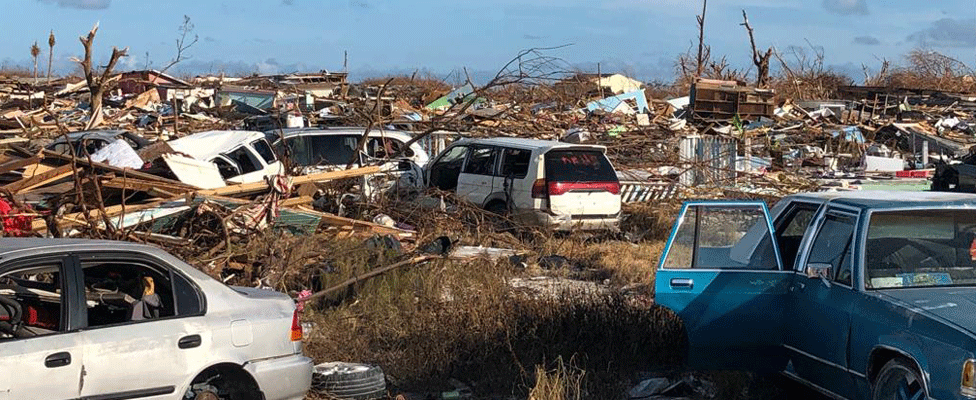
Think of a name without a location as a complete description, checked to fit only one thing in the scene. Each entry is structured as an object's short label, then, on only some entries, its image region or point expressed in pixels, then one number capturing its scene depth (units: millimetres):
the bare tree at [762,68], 36844
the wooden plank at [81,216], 11586
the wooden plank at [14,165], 13133
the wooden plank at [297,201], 14334
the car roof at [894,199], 7273
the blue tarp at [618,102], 29703
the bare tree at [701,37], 42344
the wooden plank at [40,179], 13031
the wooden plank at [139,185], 13188
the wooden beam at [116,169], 13283
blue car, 6410
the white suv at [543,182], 15781
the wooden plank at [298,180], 14164
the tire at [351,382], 7898
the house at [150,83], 31219
